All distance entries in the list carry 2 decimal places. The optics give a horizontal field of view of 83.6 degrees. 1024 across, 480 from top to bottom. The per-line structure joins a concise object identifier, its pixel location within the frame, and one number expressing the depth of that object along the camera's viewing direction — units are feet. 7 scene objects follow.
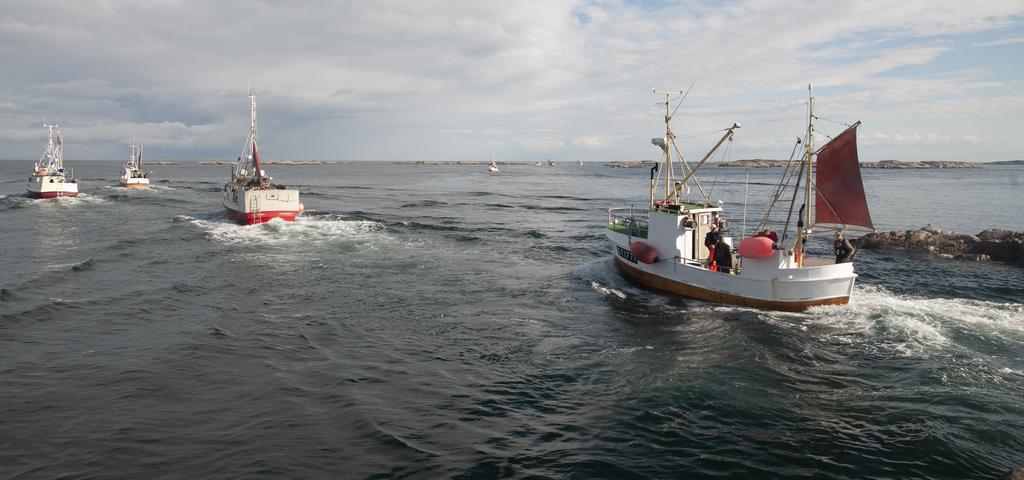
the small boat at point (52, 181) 240.94
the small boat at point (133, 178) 317.01
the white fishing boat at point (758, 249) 71.73
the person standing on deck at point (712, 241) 78.89
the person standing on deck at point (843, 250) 71.60
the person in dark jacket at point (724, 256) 78.59
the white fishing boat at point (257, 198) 158.69
